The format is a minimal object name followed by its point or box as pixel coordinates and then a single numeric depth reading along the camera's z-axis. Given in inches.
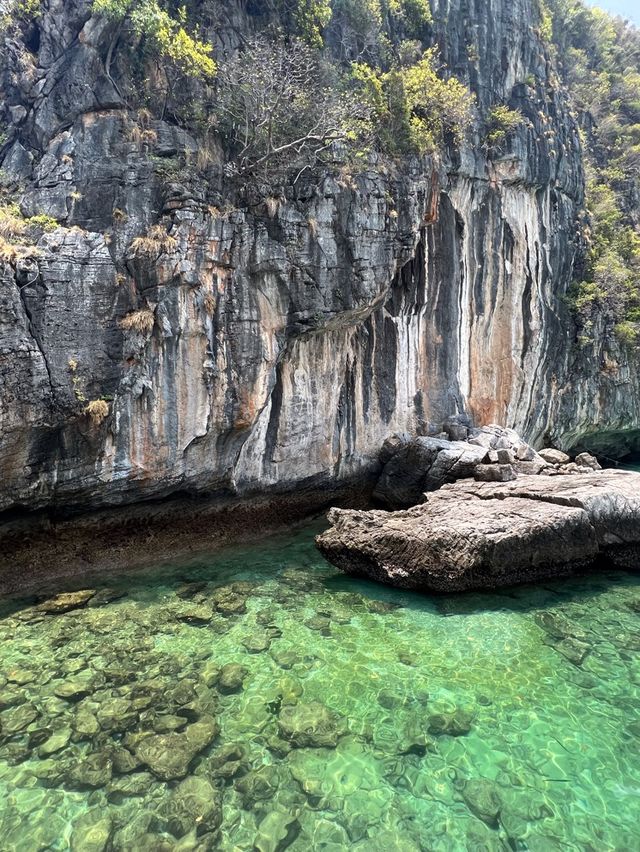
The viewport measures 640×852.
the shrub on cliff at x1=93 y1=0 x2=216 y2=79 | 357.4
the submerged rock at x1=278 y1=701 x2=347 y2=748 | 192.1
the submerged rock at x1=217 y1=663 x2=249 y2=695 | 221.3
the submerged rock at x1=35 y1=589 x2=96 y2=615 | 288.7
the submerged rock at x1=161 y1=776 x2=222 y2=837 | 158.2
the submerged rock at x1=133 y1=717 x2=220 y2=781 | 178.1
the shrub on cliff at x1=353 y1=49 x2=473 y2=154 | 451.2
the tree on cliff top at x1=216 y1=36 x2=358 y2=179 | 390.0
